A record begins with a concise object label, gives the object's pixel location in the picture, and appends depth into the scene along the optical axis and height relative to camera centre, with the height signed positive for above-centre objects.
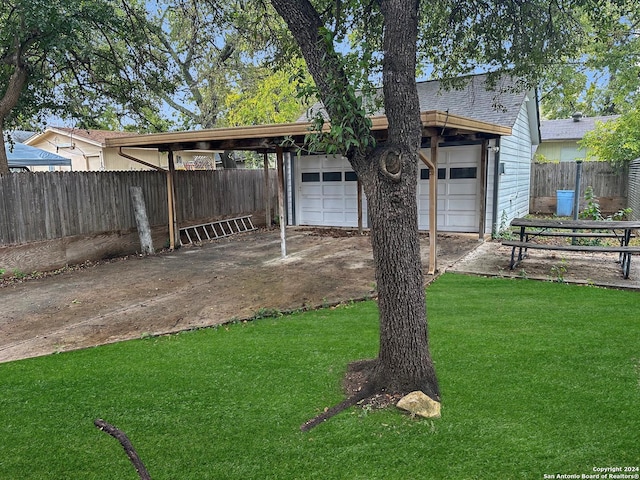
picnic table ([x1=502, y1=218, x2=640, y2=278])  6.20 -0.81
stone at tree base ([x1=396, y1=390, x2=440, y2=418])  2.80 -1.38
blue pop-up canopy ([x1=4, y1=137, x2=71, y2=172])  12.64 +0.87
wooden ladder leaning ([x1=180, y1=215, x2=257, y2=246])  11.23 -1.15
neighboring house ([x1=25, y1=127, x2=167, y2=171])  19.70 +1.65
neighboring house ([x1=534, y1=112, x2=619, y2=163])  22.27 +2.12
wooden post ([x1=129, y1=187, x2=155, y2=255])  9.72 -0.71
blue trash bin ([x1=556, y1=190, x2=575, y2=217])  14.10 -0.68
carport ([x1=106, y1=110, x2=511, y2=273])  7.12 +0.87
